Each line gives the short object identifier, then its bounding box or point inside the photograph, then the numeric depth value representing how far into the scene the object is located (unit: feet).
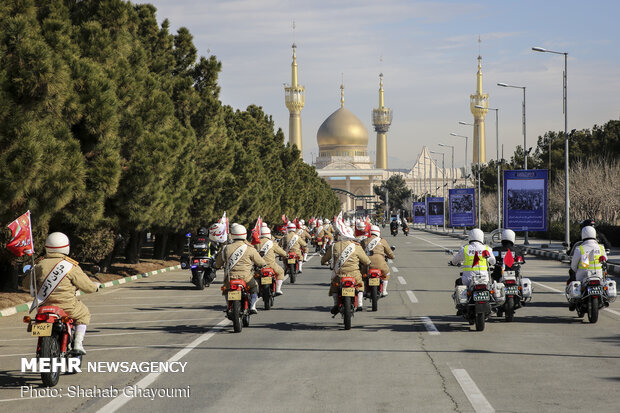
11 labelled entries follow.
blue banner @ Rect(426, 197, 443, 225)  255.50
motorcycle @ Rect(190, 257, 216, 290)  69.97
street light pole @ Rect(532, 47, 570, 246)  123.87
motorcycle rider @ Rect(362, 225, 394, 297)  53.57
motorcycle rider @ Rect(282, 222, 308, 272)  75.46
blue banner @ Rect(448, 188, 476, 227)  192.85
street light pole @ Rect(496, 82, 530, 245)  143.22
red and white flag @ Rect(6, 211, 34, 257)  38.83
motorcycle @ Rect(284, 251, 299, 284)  74.79
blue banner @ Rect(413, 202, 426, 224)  336.29
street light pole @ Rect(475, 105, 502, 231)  185.41
